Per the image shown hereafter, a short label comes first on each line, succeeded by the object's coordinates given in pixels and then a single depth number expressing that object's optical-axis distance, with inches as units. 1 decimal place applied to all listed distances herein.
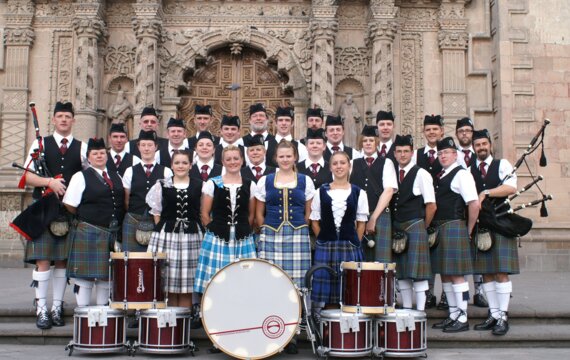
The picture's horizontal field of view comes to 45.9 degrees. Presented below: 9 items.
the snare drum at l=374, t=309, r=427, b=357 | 251.3
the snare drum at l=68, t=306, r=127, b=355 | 255.8
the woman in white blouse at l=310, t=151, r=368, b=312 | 267.4
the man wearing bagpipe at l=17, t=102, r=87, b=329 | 291.6
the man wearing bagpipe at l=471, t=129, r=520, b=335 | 294.7
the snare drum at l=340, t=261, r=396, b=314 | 251.0
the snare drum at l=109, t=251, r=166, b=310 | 257.3
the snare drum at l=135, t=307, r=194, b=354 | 254.1
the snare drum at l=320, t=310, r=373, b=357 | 249.1
